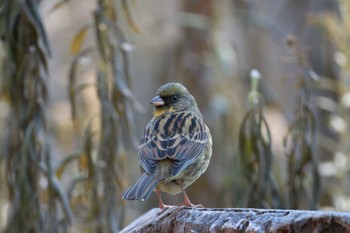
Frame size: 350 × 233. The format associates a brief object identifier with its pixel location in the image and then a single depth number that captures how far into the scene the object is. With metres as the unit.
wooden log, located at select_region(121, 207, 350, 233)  6.38
